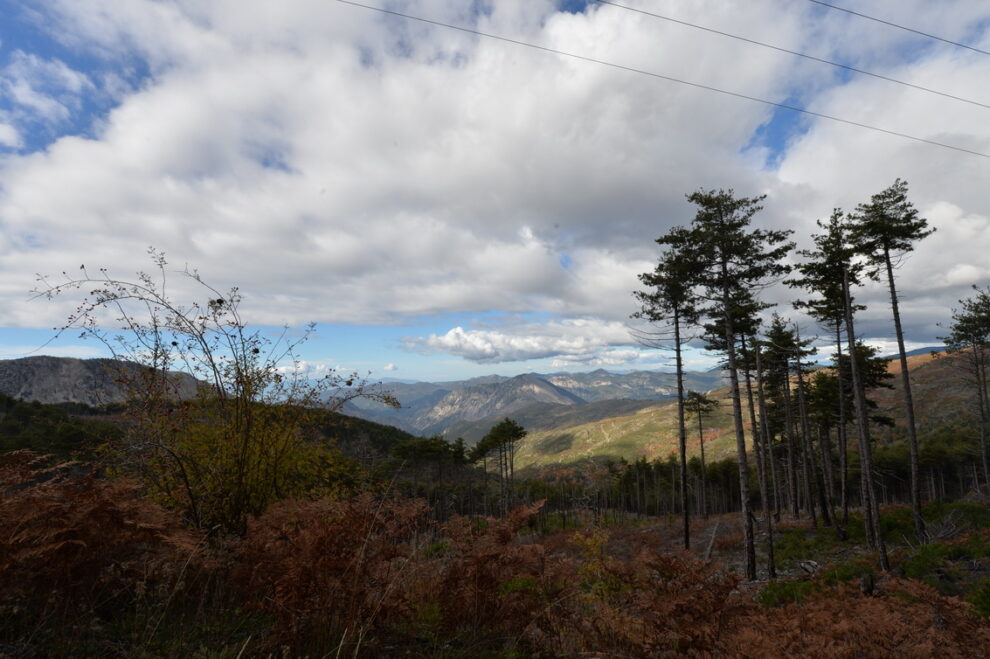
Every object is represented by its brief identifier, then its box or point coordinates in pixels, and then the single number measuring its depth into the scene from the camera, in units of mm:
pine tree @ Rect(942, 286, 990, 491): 28717
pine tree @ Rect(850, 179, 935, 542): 17156
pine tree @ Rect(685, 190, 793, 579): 15680
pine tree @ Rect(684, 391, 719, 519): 27641
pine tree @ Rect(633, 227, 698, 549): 18531
